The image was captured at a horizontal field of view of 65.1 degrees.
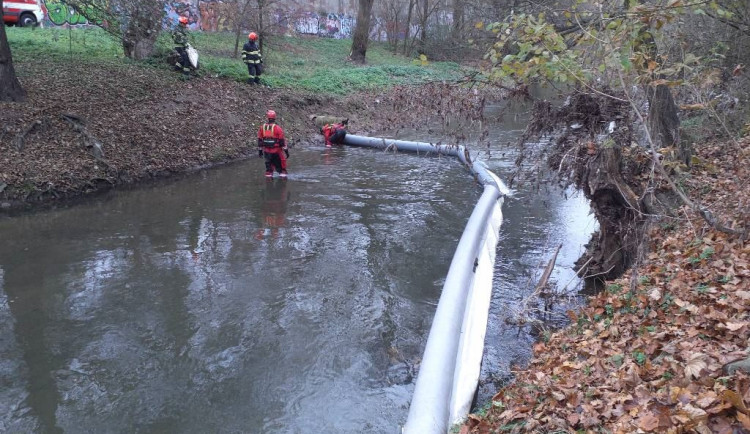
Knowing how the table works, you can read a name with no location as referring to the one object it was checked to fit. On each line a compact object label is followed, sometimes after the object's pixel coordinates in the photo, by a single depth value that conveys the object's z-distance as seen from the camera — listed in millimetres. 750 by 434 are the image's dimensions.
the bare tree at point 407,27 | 35438
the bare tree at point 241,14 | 21288
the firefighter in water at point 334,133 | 17234
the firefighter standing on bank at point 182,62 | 17500
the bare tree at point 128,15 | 12375
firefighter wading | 12445
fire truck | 21281
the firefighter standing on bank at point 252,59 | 19062
